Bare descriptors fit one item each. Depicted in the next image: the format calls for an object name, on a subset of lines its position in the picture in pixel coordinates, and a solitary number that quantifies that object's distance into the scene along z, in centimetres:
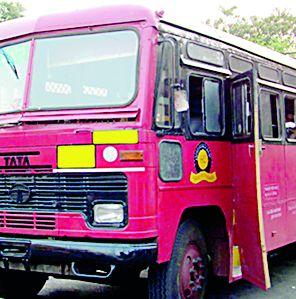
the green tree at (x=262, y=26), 2662
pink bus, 462
